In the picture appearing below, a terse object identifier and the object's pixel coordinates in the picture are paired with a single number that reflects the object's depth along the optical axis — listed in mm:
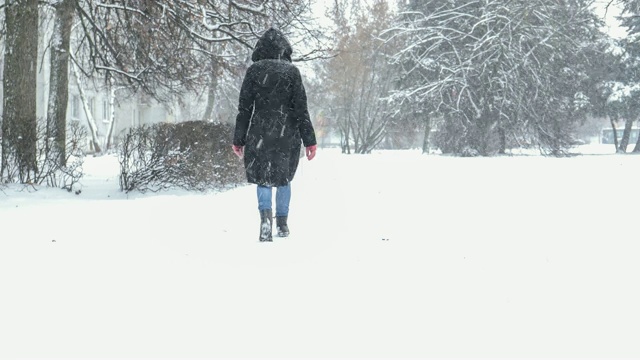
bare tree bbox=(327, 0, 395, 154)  34500
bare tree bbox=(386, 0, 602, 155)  25797
